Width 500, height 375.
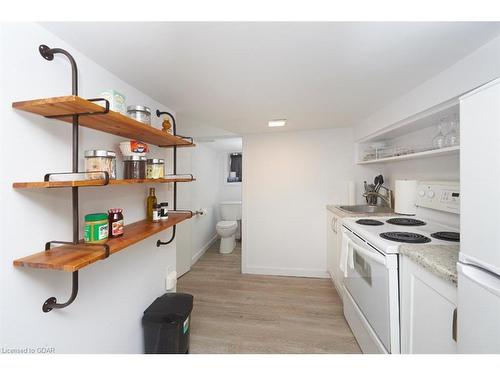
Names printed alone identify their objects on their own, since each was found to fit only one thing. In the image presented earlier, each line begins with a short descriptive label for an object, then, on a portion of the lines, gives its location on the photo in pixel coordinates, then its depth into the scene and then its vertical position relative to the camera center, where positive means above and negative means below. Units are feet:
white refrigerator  1.85 -0.38
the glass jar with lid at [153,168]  3.94 +0.36
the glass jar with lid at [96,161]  2.84 +0.37
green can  2.83 -0.61
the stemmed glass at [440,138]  4.54 +1.13
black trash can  4.15 -3.03
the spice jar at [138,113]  3.58 +1.35
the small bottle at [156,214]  4.44 -0.63
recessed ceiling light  7.20 +2.37
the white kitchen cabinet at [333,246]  6.91 -2.33
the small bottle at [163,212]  4.57 -0.60
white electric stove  3.57 -1.39
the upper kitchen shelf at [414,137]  4.24 +1.56
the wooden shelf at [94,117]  2.22 +0.98
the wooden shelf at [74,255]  2.17 -0.85
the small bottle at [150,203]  4.68 -0.40
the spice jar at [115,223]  3.15 -0.59
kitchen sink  7.38 -0.87
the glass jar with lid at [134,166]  3.67 +0.38
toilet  11.64 -2.31
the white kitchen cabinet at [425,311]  2.61 -1.87
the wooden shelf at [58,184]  2.19 +0.03
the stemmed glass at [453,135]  4.11 +1.09
